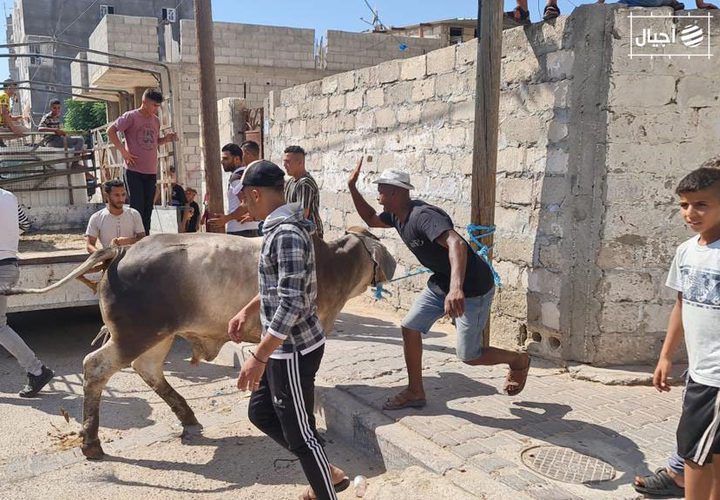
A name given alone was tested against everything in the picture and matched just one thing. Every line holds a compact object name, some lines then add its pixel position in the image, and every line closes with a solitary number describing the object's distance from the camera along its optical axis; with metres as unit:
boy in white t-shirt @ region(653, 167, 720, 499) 2.56
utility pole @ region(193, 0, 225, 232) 7.21
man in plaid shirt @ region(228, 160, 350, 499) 2.86
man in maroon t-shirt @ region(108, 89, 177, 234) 6.74
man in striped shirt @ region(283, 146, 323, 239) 5.78
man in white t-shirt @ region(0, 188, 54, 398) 5.26
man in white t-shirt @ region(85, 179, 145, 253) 5.79
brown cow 4.09
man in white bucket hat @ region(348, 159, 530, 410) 3.86
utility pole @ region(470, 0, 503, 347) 5.02
